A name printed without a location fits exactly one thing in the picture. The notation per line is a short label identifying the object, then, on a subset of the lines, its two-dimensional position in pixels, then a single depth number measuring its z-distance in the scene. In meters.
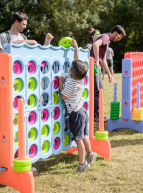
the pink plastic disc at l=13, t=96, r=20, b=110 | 3.12
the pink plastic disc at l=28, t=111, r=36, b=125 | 3.31
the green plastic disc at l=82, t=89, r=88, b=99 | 4.13
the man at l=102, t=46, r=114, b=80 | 15.20
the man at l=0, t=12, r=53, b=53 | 4.33
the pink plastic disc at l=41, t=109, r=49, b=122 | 3.47
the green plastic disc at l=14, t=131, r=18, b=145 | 3.16
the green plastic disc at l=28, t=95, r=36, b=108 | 3.28
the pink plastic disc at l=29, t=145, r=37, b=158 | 3.36
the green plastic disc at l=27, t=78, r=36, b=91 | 3.26
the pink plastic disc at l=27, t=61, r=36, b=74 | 3.23
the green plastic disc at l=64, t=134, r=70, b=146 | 3.88
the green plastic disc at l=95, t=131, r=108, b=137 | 4.14
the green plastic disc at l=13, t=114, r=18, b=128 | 3.14
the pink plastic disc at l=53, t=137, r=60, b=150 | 3.71
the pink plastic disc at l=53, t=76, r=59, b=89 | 3.60
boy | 3.50
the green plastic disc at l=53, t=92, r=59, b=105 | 3.62
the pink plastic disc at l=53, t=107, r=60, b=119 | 3.66
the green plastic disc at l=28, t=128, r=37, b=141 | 3.33
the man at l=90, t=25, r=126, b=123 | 5.50
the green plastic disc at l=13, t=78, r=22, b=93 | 3.09
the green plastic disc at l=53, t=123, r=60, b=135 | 3.68
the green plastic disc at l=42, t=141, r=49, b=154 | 3.52
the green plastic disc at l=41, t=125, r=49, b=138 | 3.50
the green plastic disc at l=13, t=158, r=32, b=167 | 2.91
